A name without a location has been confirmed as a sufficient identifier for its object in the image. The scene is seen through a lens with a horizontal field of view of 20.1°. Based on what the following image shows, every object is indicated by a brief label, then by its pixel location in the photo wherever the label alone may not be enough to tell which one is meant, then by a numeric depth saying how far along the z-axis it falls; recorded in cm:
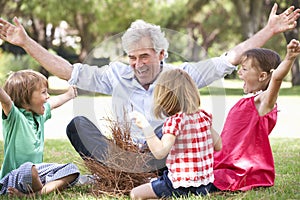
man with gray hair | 497
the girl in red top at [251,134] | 503
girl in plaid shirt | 444
